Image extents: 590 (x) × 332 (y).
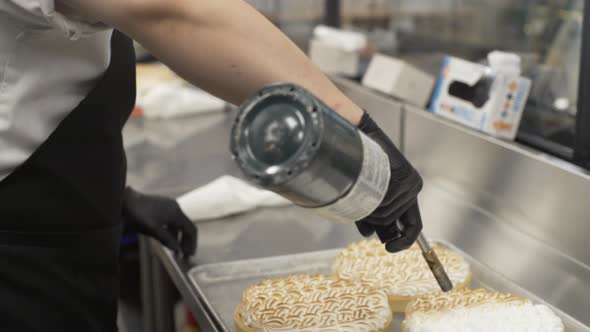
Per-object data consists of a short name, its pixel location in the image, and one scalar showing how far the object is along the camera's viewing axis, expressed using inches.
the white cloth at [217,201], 74.3
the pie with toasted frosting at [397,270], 56.5
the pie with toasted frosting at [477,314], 48.6
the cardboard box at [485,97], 72.9
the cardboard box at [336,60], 108.3
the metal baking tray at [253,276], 55.8
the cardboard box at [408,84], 89.1
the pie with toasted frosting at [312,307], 50.4
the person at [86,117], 36.6
